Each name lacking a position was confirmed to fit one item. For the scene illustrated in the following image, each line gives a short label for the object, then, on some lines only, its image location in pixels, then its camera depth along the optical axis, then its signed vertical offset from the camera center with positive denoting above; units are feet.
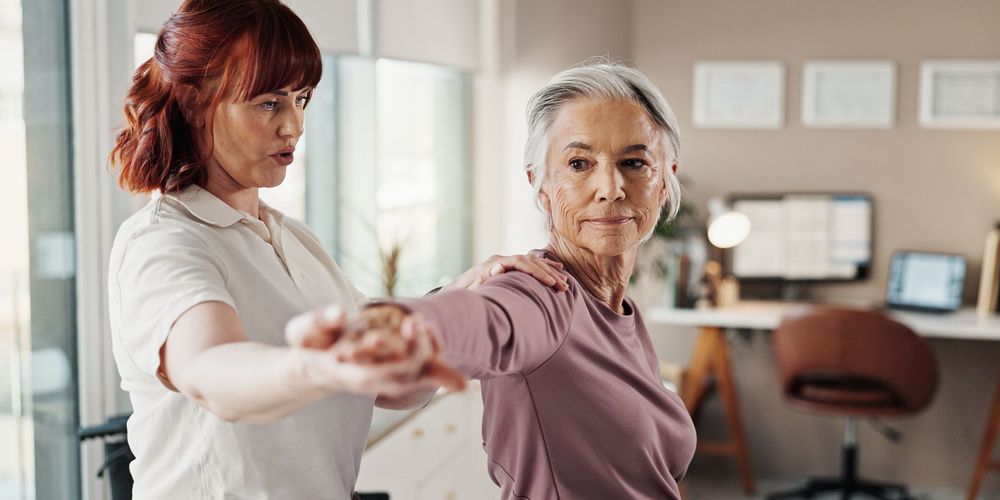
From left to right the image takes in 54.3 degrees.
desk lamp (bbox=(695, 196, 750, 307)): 14.32 -0.71
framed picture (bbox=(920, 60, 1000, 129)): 14.39 +1.50
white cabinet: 8.61 -2.49
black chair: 5.30 -1.49
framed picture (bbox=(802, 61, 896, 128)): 14.74 +1.52
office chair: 12.60 -2.21
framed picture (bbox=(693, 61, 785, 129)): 15.08 +1.53
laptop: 14.16 -1.28
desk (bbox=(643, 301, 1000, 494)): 13.11 -1.86
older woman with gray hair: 3.59 -0.50
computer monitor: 14.96 -0.69
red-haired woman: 3.53 -0.20
